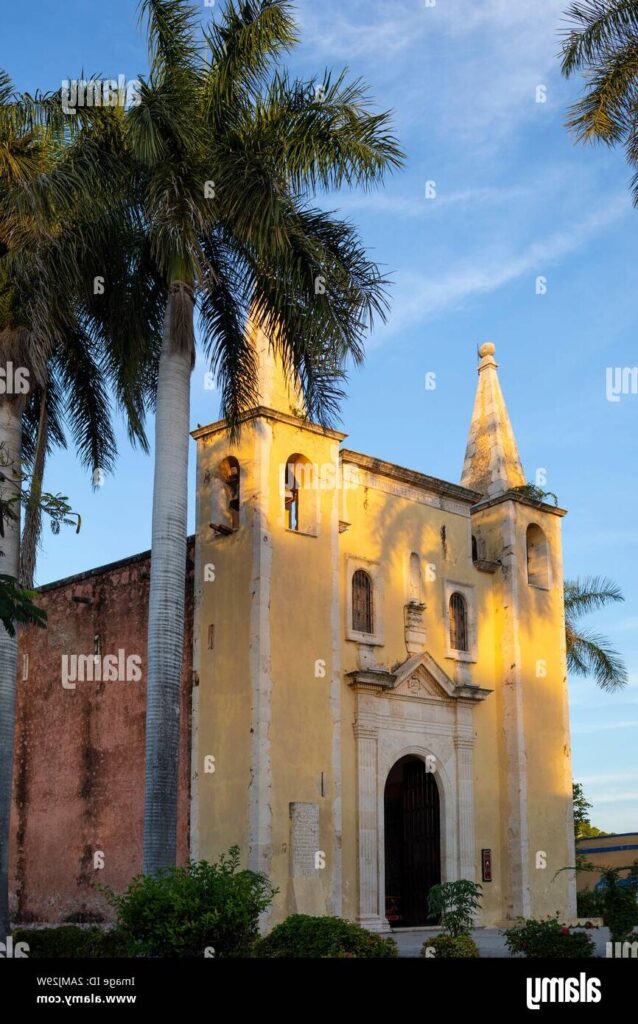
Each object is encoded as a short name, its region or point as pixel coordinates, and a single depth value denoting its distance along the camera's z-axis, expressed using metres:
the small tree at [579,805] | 39.16
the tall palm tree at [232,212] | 16.84
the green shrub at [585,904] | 25.55
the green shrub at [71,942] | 16.72
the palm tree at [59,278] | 17.45
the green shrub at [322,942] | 13.82
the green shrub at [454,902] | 16.59
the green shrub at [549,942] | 13.99
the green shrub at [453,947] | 15.79
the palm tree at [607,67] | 17.39
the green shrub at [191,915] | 12.34
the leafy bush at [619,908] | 13.62
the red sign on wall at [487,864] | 24.27
